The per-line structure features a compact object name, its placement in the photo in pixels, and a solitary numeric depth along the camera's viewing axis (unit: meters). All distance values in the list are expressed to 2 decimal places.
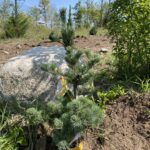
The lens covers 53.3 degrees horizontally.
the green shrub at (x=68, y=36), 1.92
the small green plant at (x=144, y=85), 1.82
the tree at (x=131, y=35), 1.99
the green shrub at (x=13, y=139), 1.61
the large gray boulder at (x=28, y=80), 1.84
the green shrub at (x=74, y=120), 1.42
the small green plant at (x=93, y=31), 5.42
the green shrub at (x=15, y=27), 6.35
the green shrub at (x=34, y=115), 1.49
